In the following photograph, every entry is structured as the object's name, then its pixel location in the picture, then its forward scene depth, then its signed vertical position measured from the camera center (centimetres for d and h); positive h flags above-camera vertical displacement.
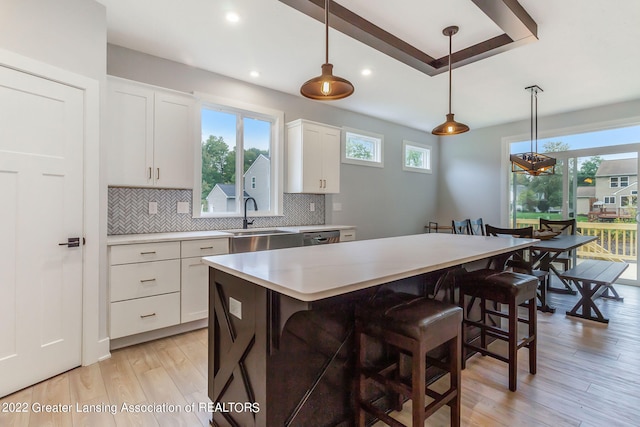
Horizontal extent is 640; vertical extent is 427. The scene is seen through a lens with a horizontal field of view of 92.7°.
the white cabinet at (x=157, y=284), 252 -65
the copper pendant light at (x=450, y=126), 265 +76
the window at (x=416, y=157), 599 +115
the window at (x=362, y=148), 502 +112
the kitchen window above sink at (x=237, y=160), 359 +64
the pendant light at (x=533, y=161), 387 +68
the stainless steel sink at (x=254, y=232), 334 -24
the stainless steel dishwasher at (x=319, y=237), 368 -32
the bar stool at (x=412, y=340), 132 -59
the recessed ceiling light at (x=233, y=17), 248 +160
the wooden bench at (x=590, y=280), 315 -68
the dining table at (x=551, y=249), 318 -36
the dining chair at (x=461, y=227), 461 -22
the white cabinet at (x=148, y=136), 275 +72
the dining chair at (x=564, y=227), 434 -20
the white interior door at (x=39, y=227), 195 -11
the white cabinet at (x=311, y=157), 402 +75
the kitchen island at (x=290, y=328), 128 -56
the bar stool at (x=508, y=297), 200 -58
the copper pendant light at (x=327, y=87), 176 +75
